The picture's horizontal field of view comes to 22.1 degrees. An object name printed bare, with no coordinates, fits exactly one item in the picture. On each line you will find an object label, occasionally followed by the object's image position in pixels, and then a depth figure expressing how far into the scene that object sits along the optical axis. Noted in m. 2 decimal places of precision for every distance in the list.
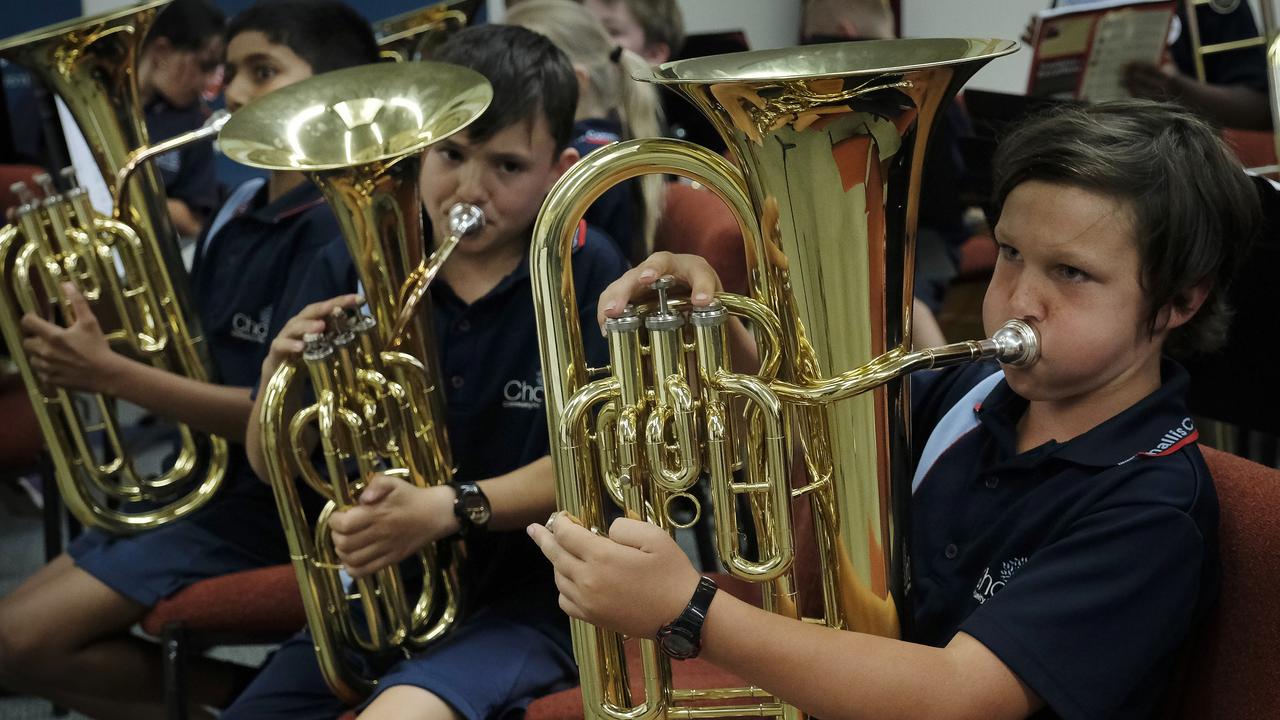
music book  3.56
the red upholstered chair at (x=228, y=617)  2.77
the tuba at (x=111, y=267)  2.90
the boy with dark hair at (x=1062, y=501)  2.15
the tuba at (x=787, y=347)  2.14
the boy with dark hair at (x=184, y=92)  5.13
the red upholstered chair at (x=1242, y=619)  2.14
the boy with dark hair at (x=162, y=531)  2.87
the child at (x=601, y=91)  3.14
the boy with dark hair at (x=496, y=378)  2.54
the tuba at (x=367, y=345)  2.49
